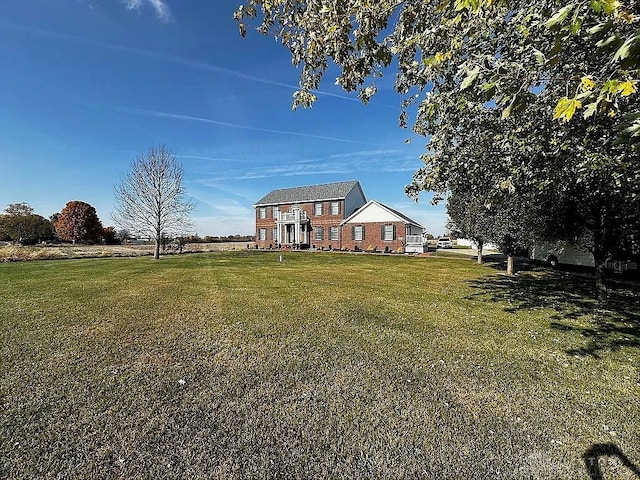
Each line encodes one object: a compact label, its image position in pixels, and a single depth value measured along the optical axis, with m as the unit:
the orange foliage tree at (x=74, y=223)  55.00
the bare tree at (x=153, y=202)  25.45
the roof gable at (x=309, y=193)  39.47
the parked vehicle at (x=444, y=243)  50.76
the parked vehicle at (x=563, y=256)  18.38
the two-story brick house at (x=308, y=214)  39.09
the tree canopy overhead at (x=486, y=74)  2.38
